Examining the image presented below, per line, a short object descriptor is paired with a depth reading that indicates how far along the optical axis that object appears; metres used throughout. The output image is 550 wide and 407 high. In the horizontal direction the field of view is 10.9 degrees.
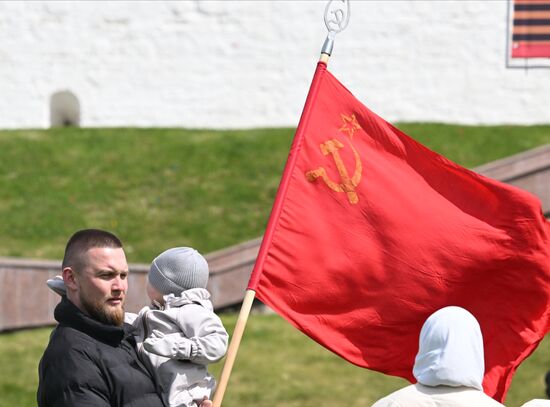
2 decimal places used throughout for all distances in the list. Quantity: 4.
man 9.72
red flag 12.16
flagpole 10.79
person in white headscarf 9.57
